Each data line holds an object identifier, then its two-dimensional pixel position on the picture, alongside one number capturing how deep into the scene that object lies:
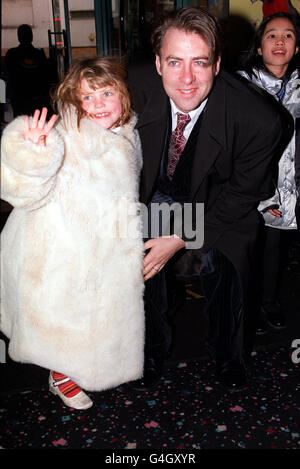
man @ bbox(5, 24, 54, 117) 4.04
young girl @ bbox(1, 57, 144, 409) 1.55
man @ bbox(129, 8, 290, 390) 1.68
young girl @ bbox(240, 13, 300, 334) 2.22
